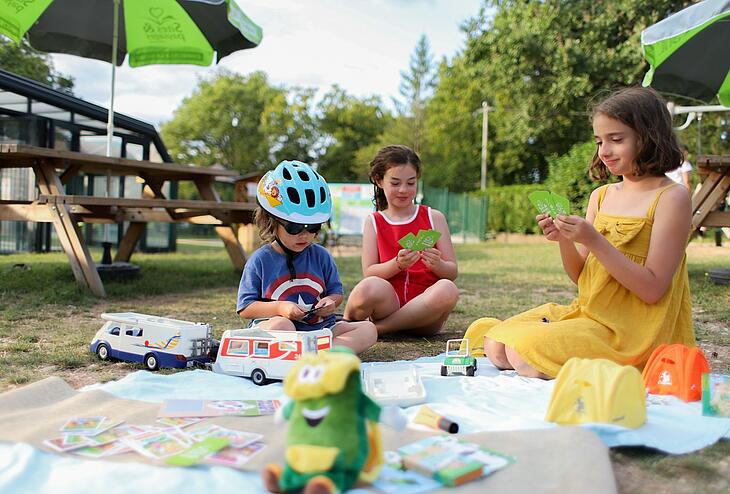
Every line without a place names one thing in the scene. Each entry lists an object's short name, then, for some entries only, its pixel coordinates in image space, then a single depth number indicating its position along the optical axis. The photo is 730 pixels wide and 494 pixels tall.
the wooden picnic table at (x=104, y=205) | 5.12
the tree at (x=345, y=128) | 44.12
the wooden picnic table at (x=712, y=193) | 5.81
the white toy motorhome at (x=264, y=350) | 2.61
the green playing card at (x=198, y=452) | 1.66
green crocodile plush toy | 1.46
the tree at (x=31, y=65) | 12.16
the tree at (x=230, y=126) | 43.62
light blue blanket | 1.55
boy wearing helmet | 2.88
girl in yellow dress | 2.55
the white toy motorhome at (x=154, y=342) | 2.88
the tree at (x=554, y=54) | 19.41
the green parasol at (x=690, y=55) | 5.27
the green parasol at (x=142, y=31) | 6.72
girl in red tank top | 3.50
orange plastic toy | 2.37
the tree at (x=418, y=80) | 41.16
